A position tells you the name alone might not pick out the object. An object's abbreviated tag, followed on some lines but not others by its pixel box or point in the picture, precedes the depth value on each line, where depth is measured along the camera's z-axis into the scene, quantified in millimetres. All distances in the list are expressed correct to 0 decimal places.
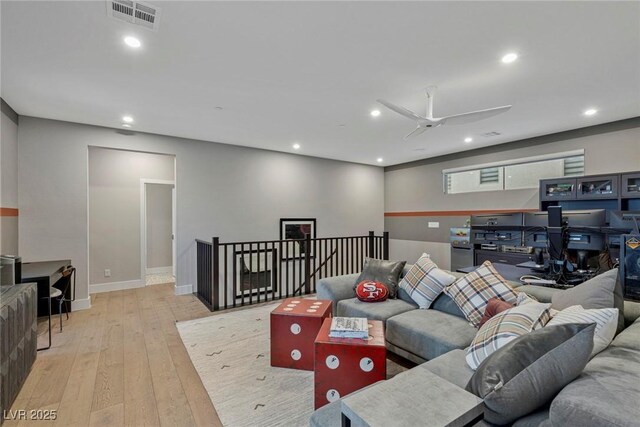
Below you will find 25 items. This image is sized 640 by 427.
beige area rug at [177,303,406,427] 2021
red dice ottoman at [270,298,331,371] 2541
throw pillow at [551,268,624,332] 1688
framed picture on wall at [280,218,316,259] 6363
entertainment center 2279
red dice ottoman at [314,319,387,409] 1938
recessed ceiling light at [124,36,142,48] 2297
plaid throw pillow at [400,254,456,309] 2811
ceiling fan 2903
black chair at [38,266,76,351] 3299
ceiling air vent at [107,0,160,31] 1937
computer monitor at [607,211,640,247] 2070
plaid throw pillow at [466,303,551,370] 1577
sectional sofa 953
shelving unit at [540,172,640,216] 3885
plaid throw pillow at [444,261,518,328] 2311
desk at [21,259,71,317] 3087
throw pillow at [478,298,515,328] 2014
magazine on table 2057
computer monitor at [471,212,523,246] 4793
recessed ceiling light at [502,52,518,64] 2538
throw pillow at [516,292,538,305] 1866
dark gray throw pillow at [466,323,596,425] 1105
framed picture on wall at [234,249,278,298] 5675
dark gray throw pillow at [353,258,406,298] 3180
